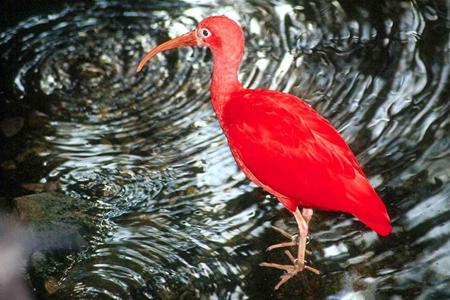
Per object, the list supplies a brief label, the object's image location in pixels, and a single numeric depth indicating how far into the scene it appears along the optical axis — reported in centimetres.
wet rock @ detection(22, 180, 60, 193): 914
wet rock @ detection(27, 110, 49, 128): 1036
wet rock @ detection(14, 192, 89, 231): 830
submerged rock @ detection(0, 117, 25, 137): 1029
